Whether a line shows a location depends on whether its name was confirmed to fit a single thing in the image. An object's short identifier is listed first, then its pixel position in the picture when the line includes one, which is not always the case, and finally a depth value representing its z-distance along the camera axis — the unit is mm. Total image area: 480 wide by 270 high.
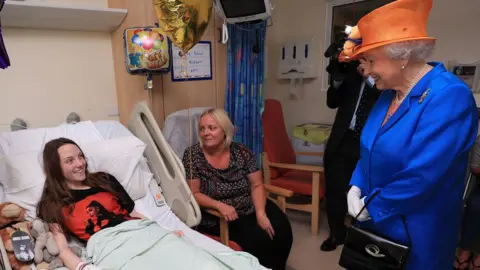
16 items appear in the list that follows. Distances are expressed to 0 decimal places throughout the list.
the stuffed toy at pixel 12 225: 1253
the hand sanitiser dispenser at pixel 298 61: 3271
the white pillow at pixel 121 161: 1790
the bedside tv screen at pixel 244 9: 2201
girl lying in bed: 1242
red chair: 2545
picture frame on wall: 2348
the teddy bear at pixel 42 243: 1312
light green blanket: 1211
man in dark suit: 2061
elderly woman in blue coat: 1051
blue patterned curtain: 2516
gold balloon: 1564
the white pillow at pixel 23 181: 1562
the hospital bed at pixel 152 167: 1675
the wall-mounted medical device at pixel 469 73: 2363
